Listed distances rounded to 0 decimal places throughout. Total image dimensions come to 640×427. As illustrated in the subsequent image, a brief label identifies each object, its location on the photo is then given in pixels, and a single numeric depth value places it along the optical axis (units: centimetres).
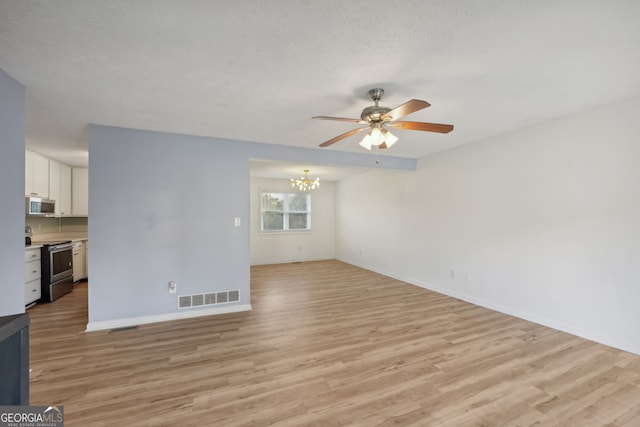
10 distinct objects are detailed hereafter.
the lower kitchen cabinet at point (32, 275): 374
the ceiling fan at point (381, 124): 227
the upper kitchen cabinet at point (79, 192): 541
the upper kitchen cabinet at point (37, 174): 415
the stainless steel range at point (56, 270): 405
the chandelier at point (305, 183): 629
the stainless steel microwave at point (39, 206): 414
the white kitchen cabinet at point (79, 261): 493
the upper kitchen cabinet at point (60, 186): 478
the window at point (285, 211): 743
